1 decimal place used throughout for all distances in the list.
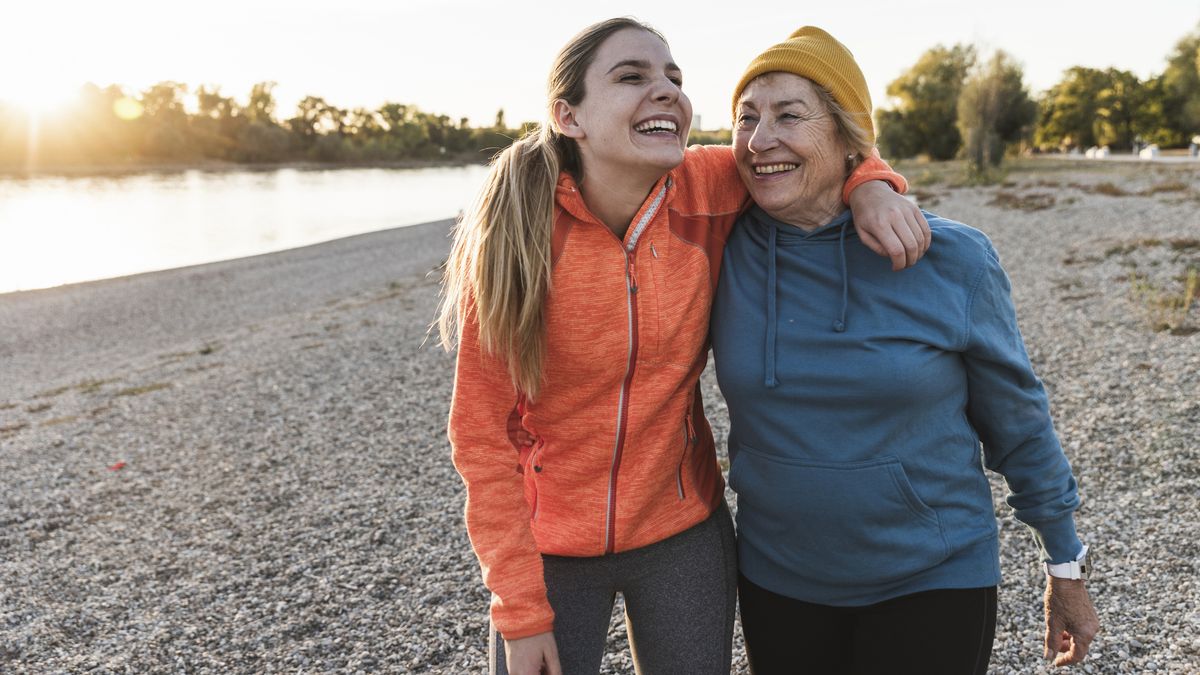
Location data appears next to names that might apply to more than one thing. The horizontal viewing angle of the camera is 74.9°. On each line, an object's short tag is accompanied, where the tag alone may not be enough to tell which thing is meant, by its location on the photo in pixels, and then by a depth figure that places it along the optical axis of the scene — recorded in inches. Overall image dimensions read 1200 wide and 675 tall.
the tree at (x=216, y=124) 3496.6
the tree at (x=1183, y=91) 1940.2
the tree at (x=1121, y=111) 2436.0
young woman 79.4
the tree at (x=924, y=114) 2076.8
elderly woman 74.9
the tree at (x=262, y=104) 4252.0
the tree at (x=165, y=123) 3275.1
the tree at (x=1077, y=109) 2637.8
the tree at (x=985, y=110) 1330.0
